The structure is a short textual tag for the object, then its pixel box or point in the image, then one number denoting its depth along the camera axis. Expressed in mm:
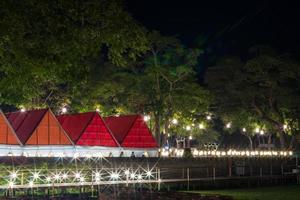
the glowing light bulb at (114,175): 31094
